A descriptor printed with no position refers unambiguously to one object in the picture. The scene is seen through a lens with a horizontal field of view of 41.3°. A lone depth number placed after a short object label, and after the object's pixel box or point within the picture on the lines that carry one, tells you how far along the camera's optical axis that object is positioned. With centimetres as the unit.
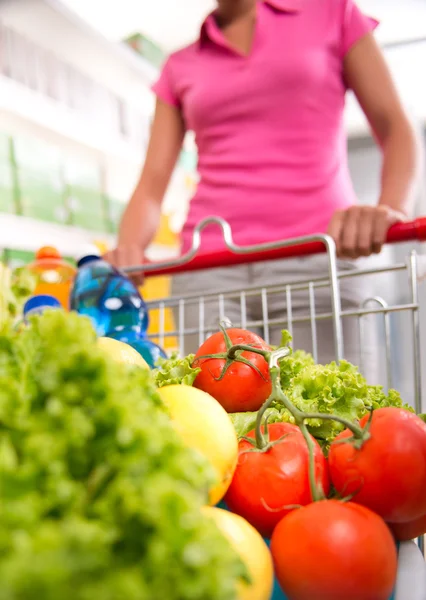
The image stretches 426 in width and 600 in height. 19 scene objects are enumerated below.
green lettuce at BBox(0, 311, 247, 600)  18
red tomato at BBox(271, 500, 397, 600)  32
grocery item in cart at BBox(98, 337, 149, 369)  47
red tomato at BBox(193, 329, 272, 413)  50
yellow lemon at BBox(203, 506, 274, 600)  30
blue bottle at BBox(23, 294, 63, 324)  84
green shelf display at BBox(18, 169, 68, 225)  199
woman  106
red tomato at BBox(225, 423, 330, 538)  40
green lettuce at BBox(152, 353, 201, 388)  48
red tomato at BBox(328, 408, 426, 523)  39
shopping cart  74
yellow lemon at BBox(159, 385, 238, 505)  36
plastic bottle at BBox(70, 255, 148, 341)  87
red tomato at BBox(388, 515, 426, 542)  42
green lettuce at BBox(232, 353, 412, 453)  52
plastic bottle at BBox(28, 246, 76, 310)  111
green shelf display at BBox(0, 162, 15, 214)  190
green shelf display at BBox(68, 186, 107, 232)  223
